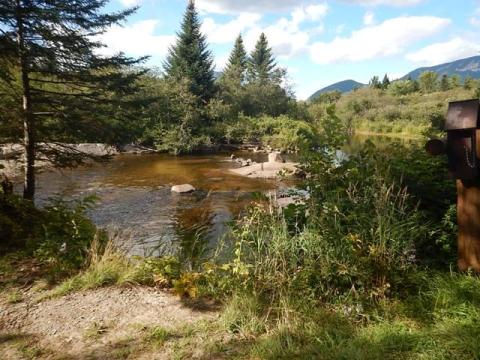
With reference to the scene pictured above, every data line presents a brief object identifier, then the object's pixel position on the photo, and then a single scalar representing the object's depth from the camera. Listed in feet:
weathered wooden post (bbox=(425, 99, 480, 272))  6.97
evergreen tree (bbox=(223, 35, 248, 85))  156.56
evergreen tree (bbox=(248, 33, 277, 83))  163.02
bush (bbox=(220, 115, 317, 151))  85.25
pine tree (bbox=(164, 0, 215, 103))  89.15
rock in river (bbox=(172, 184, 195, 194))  41.37
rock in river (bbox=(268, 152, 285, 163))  59.57
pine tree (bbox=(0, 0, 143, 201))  20.97
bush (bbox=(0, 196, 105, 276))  11.21
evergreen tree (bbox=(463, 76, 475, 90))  149.01
